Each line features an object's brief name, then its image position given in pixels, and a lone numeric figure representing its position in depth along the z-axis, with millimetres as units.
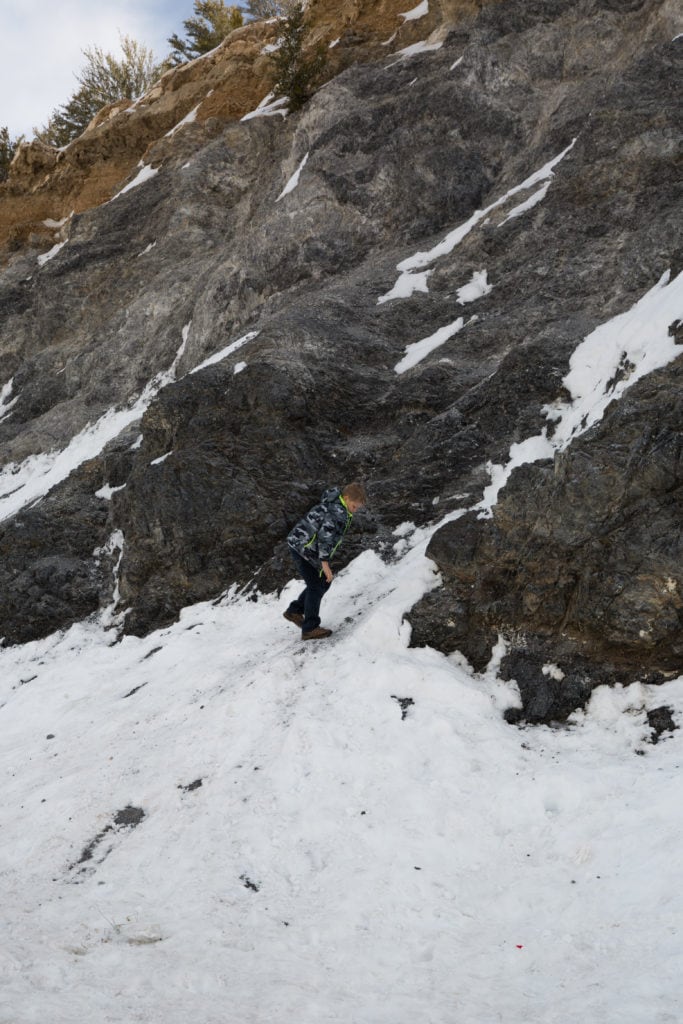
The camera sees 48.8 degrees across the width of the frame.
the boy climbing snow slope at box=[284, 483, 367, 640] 9023
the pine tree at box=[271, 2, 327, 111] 28781
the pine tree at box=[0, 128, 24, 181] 40600
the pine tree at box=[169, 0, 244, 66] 42438
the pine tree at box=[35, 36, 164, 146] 45781
